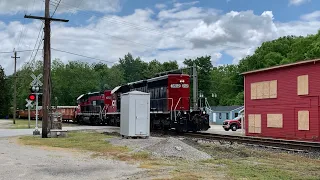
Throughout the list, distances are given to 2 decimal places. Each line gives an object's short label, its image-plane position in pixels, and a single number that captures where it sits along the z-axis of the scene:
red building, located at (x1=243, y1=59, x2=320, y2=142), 17.69
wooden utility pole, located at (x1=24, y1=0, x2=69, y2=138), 18.55
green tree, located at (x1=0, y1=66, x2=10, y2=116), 64.69
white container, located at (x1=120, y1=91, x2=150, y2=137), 15.76
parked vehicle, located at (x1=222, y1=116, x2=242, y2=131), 29.29
